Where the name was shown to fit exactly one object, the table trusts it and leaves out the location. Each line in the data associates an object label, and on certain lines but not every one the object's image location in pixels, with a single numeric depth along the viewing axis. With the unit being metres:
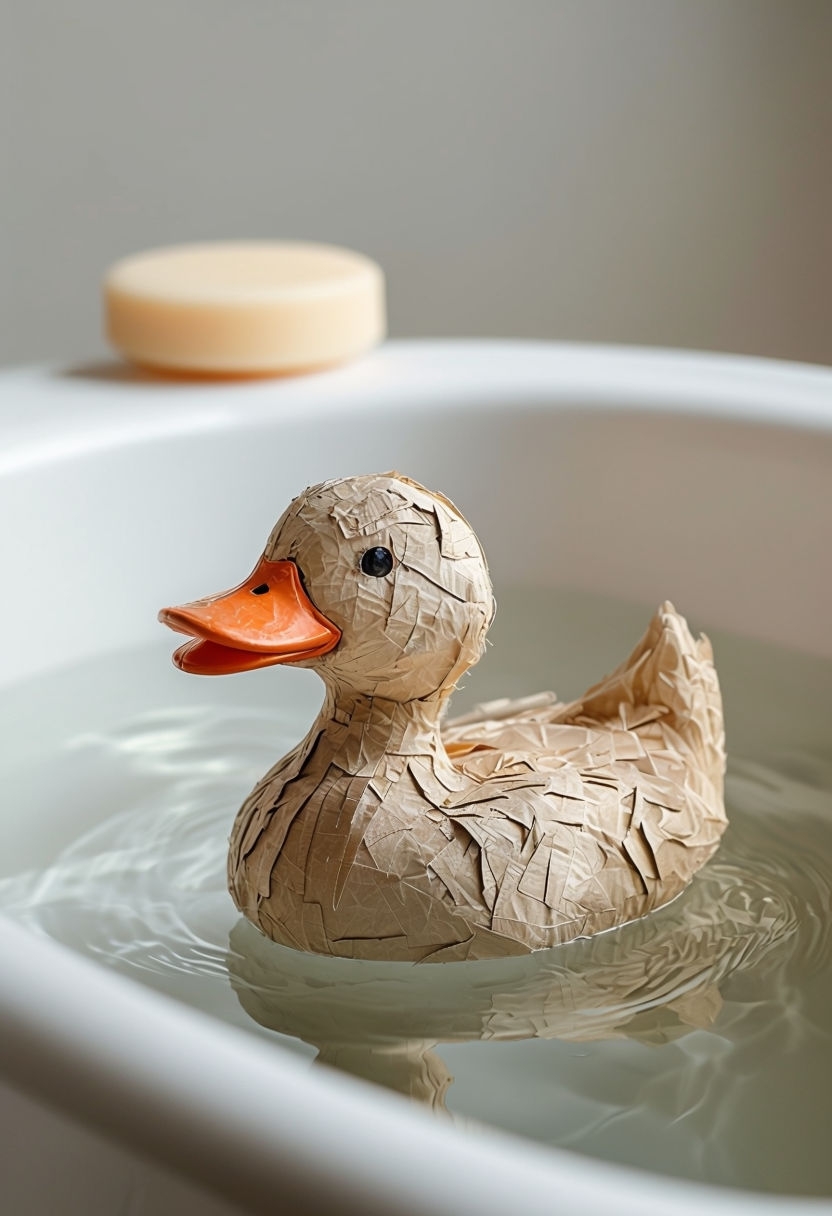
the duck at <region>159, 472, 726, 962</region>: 0.70
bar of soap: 1.33
